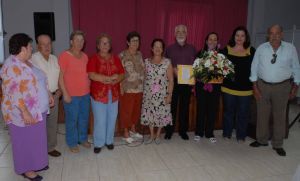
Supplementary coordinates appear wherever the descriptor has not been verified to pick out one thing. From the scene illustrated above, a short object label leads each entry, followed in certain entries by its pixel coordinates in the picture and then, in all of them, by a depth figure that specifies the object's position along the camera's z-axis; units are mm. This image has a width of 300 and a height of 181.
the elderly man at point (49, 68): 3018
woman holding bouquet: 3756
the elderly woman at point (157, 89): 3645
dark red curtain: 6109
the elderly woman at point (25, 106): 2463
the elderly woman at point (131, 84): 3596
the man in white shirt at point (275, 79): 3385
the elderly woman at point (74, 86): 3197
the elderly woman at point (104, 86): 3307
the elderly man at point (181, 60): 3770
